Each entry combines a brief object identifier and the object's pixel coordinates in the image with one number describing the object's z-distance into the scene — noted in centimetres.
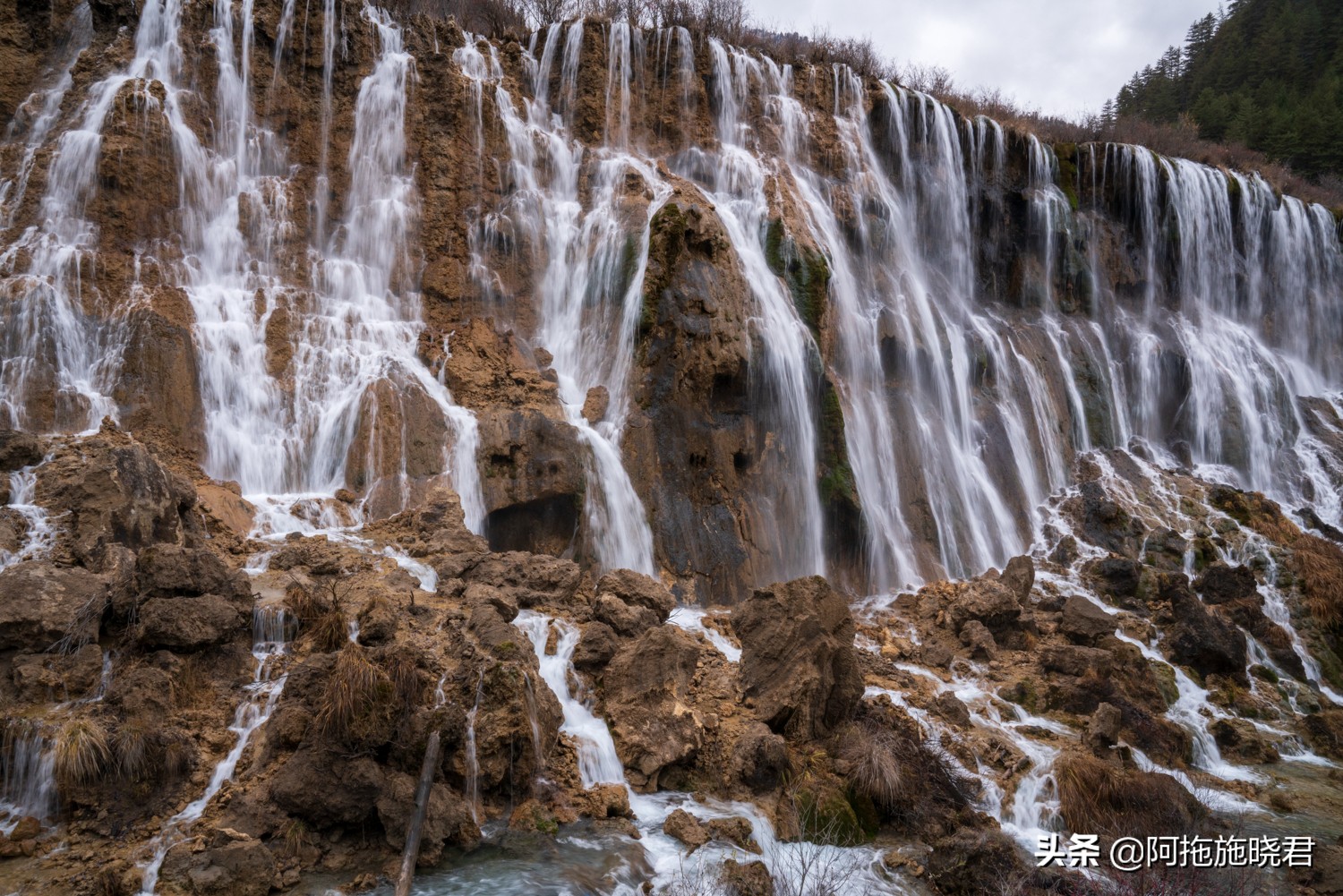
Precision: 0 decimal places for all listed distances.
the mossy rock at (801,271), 1770
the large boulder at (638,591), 1085
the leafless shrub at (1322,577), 1744
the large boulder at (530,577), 1070
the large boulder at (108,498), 887
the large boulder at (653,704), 863
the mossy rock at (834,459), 1627
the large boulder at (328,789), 695
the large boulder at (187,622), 787
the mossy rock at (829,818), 819
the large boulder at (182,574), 818
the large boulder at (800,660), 945
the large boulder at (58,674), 721
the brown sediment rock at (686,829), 766
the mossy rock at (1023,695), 1188
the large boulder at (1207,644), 1429
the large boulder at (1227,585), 1686
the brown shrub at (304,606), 888
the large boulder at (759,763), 865
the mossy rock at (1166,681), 1303
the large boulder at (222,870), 613
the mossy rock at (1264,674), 1469
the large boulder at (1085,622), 1347
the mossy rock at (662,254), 1574
